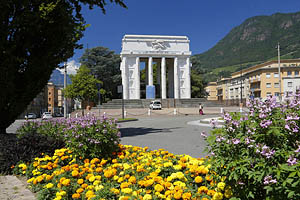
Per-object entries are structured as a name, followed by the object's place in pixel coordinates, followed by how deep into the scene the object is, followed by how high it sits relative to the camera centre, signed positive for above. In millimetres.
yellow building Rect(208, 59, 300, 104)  71000 +6978
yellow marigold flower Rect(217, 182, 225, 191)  2943 -977
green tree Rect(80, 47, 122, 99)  69062 +9518
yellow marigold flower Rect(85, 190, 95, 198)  3250 -1177
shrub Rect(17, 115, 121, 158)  5281 -751
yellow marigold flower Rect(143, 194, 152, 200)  2885 -1077
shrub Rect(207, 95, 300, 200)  2091 -452
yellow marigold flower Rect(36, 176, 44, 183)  4171 -1258
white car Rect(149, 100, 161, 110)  45438 -842
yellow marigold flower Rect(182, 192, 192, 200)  2836 -1049
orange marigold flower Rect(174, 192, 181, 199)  2830 -1044
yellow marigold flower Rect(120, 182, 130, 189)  3281 -1071
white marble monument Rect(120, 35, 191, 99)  61594 +10128
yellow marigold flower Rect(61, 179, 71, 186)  3587 -1128
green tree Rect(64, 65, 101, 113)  40094 +2002
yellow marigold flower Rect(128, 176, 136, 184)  3451 -1060
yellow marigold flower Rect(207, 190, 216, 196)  3094 -1103
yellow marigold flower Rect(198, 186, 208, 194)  3145 -1098
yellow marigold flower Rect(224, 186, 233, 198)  2729 -976
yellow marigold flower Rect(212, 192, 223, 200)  2865 -1065
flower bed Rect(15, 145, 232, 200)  3141 -1158
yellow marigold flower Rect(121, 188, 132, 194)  3015 -1054
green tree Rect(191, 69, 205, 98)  70375 +4180
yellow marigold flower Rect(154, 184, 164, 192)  3019 -1031
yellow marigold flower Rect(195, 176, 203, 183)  3406 -1053
